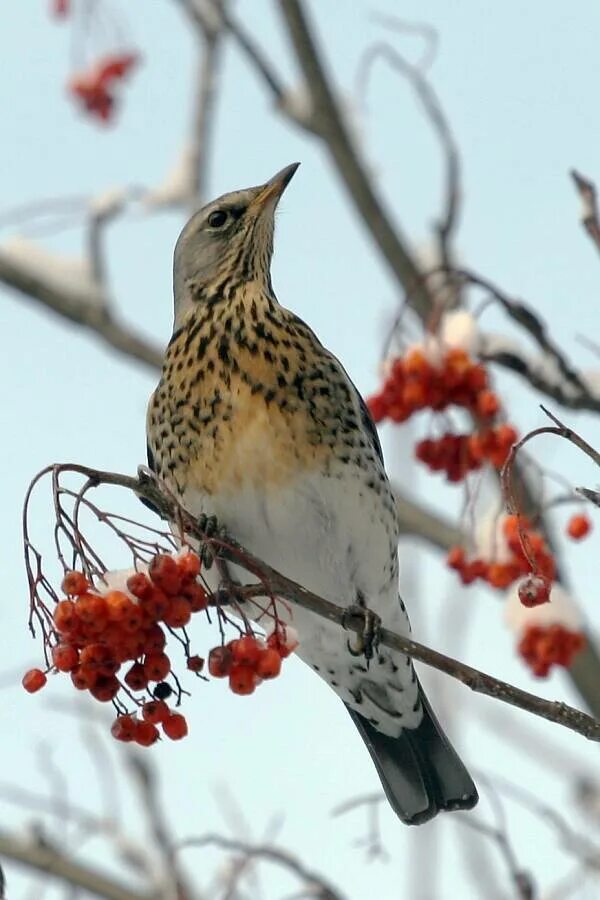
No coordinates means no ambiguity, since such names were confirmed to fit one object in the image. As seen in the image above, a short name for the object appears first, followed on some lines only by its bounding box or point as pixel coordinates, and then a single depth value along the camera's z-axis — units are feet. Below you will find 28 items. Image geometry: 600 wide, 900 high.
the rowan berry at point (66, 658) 19.10
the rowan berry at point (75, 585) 19.35
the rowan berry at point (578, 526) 28.35
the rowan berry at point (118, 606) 18.99
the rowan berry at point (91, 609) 18.86
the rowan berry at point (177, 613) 19.20
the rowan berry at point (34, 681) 20.11
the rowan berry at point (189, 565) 19.47
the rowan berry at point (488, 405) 27.61
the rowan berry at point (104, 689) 19.16
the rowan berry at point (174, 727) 20.24
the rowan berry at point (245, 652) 21.17
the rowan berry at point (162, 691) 20.45
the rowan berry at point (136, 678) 19.48
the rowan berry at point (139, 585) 19.27
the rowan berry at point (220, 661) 21.09
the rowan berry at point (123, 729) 20.07
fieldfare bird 28.63
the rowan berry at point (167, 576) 19.27
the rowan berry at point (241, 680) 21.09
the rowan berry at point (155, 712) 20.34
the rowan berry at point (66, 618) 19.08
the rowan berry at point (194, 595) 19.42
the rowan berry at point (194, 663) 20.13
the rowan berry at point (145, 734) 20.10
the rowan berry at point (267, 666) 21.20
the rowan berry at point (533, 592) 19.99
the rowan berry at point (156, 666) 19.43
